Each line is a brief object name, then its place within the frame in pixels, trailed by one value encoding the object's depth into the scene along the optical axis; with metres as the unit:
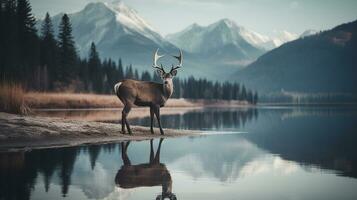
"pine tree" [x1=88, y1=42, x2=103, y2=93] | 133.62
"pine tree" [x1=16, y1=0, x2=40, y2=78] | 96.94
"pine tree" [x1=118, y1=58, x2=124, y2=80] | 161.07
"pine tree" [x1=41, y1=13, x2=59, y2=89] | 107.94
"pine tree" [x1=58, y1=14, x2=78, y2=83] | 107.31
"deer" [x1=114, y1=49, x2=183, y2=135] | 27.86
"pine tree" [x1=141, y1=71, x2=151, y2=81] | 198.25
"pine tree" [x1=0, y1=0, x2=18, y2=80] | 84.09
